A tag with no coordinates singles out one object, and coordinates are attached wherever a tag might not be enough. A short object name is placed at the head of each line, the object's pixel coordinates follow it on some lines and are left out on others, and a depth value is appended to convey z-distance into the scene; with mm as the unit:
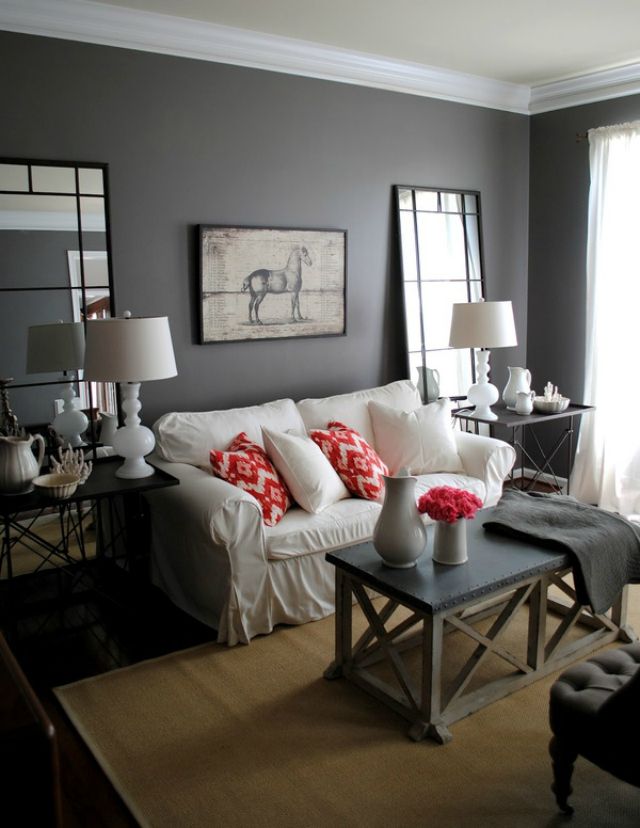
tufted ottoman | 1914
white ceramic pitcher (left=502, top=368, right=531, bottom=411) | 4691
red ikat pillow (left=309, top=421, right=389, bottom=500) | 3693
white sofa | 3131
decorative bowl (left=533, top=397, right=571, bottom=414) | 4660
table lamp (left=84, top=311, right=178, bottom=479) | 3146
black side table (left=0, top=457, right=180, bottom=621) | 2984
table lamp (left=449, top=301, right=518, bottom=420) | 4445
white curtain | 4695
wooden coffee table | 2523
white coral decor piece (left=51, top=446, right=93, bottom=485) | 3113
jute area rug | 2195
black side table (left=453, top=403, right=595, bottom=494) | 4508
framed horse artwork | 4016
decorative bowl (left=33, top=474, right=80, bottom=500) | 2955
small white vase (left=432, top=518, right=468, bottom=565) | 2717
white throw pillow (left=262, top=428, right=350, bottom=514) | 3514
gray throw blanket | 2818
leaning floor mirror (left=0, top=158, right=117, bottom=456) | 3402
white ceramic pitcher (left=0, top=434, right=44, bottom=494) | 2971
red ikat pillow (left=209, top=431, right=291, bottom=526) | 3379
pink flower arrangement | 2646
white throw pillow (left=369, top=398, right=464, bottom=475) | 4141
